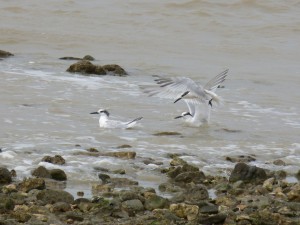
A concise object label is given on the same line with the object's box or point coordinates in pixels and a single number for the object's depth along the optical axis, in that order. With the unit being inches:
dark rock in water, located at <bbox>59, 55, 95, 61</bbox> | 1336.1
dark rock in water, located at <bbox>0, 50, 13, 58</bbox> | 1304.1
